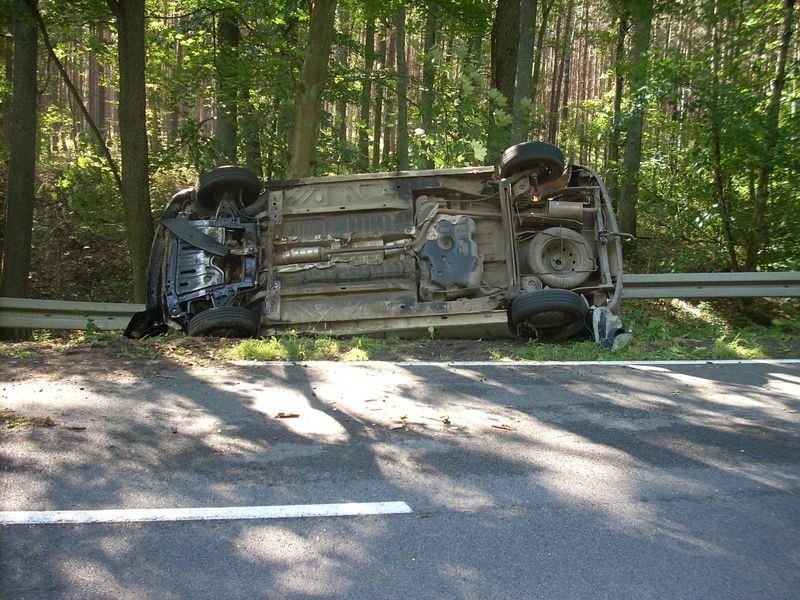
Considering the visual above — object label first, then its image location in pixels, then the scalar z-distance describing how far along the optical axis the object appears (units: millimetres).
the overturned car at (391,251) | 8094
